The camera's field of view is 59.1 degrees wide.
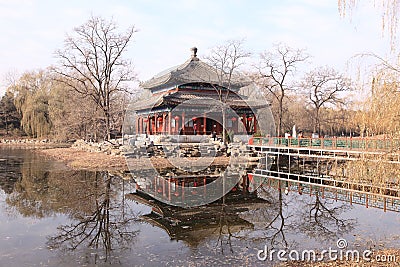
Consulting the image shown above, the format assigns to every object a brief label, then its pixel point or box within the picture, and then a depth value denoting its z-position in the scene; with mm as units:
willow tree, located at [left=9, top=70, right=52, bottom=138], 47875
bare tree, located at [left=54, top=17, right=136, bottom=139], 27859
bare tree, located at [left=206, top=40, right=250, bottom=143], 27233
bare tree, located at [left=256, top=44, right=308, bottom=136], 30641
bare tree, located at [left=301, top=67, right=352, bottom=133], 31717
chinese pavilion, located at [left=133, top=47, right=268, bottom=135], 27641
